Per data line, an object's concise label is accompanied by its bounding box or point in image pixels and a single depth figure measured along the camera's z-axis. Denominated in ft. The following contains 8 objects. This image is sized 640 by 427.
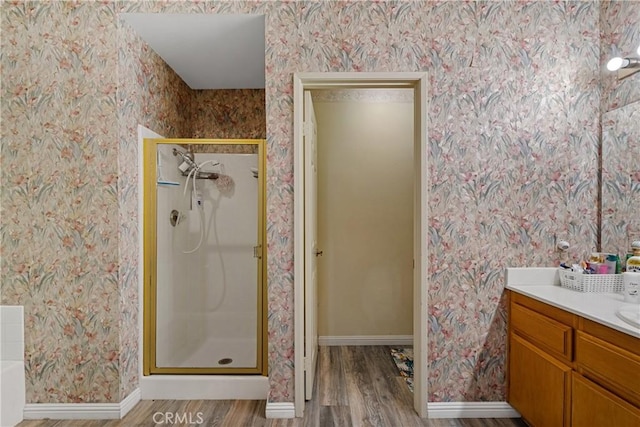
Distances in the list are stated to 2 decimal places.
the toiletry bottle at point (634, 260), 6.15
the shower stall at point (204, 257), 8.65
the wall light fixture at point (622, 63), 6.43
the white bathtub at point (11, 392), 7.12
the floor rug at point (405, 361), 9.47
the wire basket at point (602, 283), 6.68
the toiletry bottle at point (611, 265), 6.80
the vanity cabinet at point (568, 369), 4.75
